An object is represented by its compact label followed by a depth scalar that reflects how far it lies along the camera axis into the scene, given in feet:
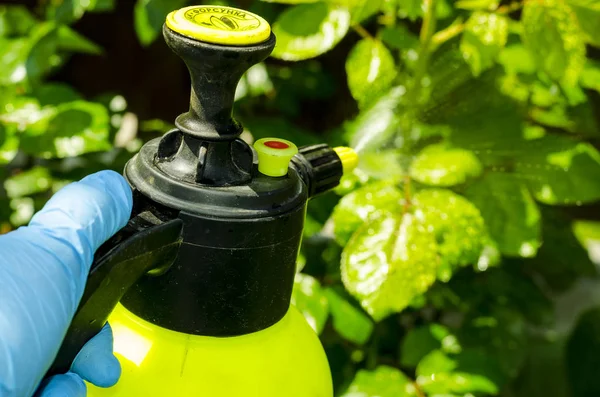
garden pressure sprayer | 1.66
